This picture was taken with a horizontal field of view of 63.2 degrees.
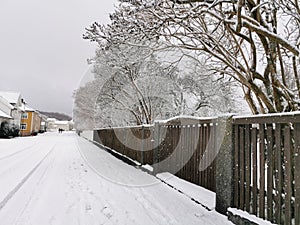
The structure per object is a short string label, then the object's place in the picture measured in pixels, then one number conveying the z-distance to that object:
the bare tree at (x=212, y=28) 4.35
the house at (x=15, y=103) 36.66
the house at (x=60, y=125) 109.38
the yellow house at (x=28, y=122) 42.94
